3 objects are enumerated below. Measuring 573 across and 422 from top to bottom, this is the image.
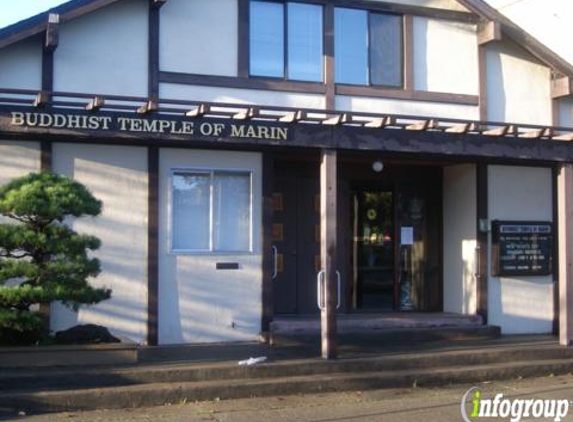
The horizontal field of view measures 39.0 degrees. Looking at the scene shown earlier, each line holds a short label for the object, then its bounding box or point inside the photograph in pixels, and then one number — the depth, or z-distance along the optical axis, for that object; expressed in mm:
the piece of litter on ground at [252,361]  9742
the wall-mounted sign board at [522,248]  13438
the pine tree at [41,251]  8953
